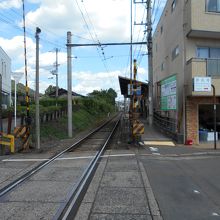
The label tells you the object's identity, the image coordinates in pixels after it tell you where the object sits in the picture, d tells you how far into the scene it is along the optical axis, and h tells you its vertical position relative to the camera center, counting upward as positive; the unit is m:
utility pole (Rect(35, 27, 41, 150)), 10.90 +0.65
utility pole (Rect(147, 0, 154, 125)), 18.73 +3.75
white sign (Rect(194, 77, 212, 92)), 11.37 +1.16
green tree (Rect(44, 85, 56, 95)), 75.06 +6.71
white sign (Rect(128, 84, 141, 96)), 13.17 +0.97
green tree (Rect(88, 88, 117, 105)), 64.94 +3.99
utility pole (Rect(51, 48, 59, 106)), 41.23 +7.18
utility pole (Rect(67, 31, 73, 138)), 16.10 +1.73
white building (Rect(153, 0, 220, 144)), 11.83 +2.14
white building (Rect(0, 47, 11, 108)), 32.85 +5.14
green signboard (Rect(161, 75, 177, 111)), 12.73 +0.81
